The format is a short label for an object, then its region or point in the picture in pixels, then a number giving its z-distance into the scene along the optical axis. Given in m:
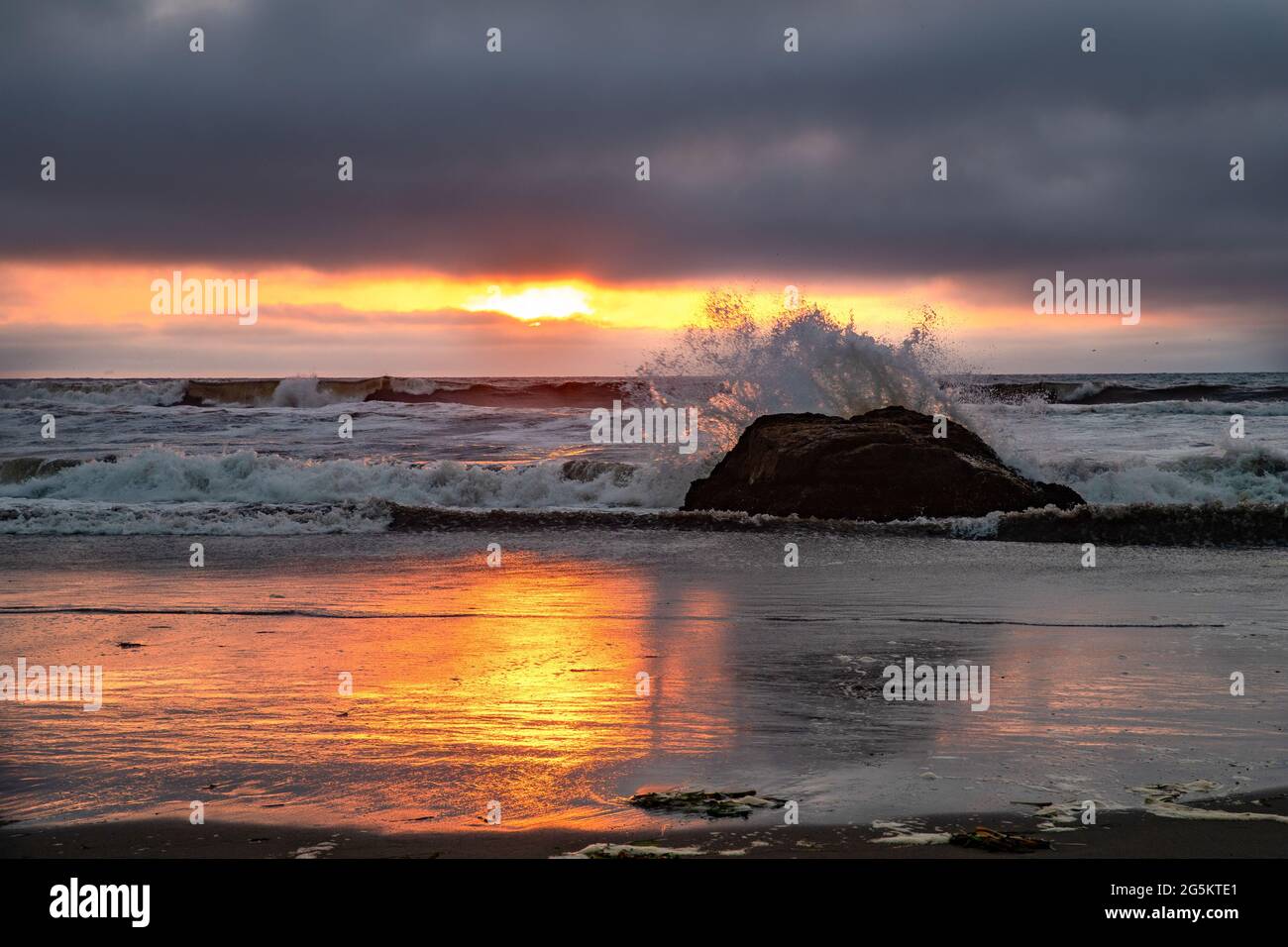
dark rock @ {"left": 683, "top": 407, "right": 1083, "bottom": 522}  14.45
